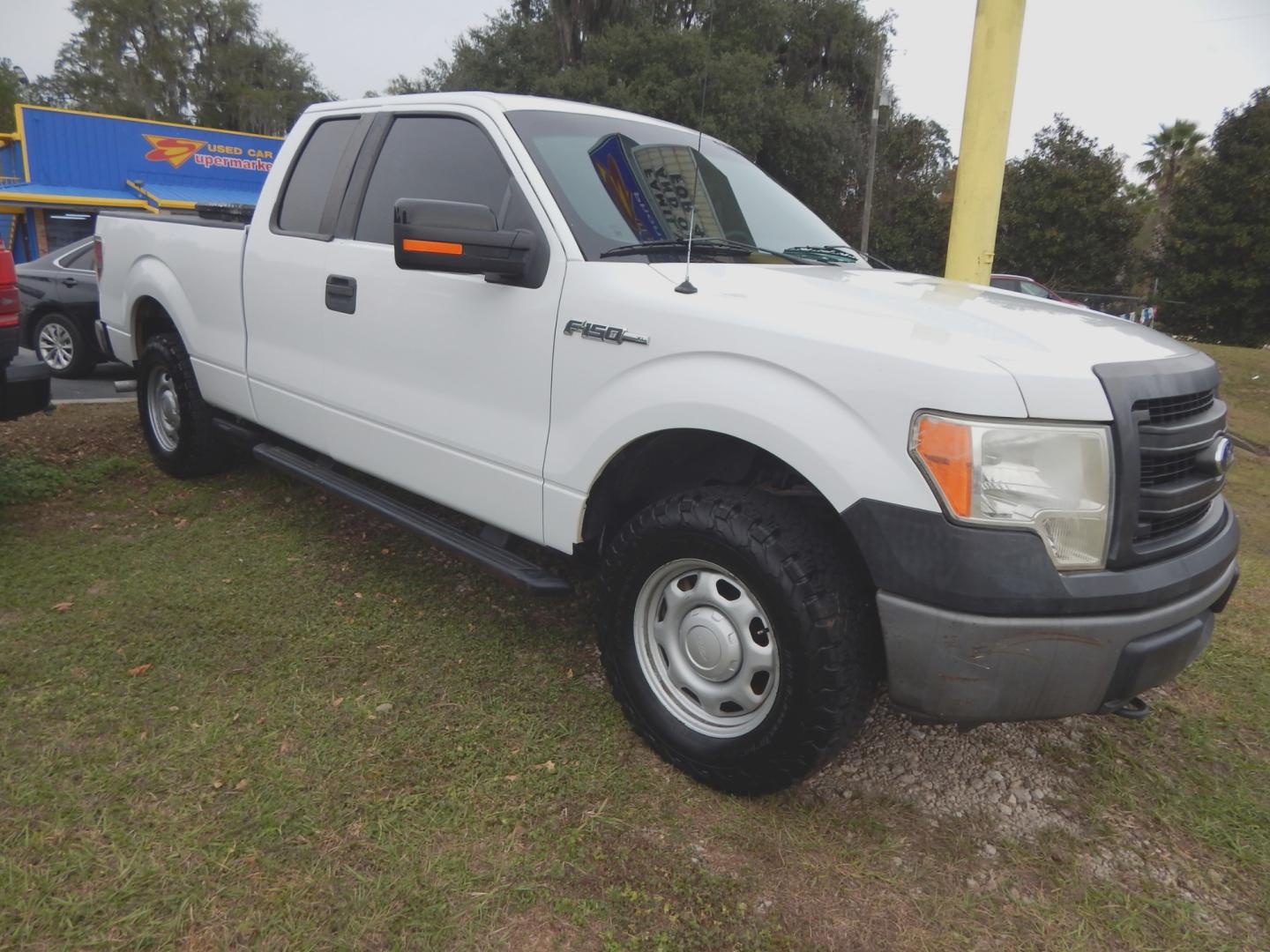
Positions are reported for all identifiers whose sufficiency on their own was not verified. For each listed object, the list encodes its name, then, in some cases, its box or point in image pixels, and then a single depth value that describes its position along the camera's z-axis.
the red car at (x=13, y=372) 4.24
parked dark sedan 9.35
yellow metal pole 5.23
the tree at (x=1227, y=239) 23.98
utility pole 23.25
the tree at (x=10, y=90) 51.62
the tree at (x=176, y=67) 47.22
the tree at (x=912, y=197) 31.23
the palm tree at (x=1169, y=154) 36.28
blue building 22.05
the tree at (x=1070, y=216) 27.22
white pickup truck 2.09
